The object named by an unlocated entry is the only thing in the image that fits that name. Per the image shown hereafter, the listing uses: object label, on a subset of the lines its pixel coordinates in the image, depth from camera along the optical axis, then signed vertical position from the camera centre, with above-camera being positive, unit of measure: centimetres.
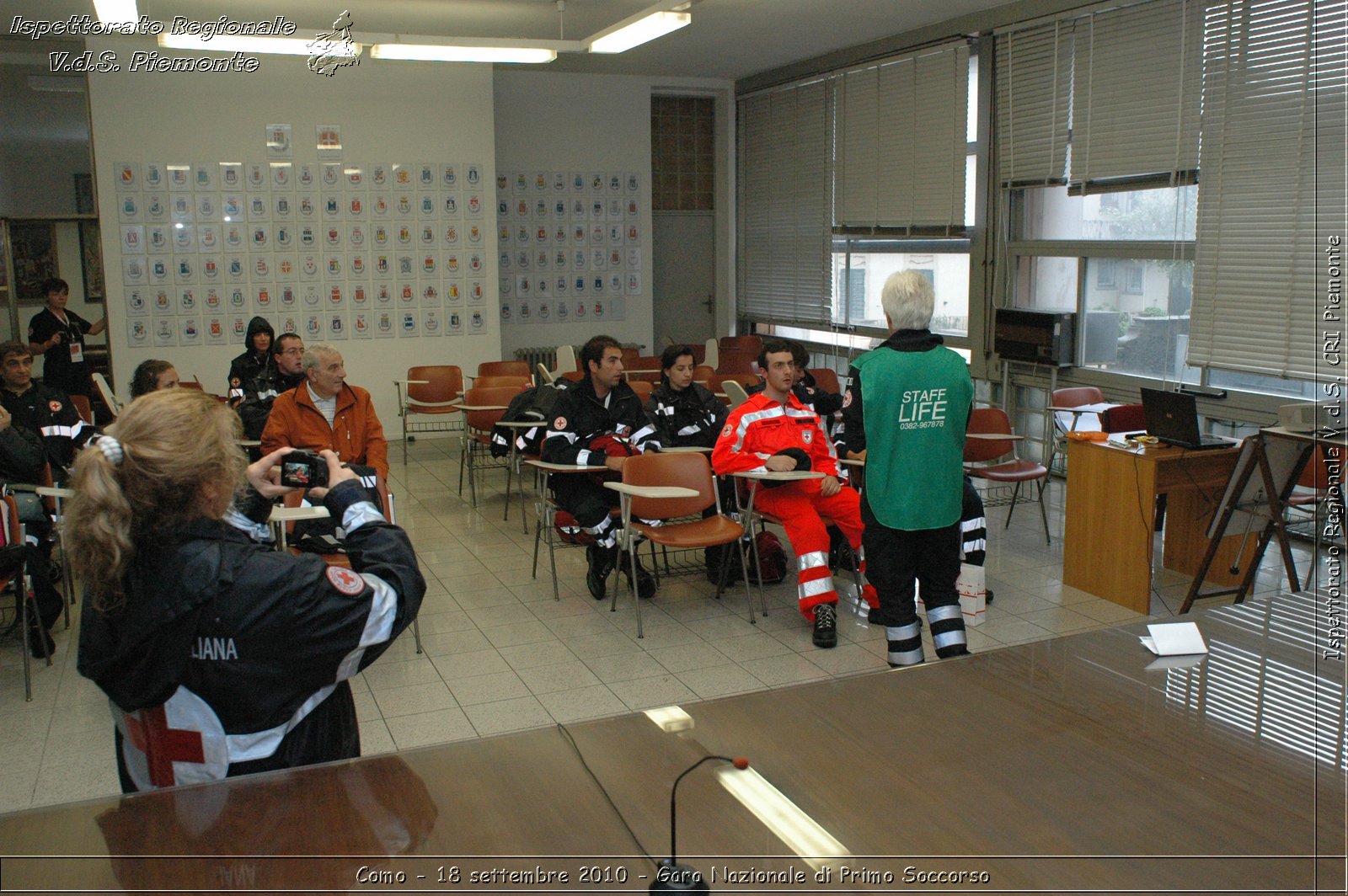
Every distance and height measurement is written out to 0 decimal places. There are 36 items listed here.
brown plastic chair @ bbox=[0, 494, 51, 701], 435 -105
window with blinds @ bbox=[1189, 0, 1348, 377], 575 +62
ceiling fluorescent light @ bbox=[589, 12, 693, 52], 704 +187
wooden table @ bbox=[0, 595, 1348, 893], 145 -76
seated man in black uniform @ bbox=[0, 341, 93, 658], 493 -66
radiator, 1148 -59
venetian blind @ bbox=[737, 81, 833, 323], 1061 +100
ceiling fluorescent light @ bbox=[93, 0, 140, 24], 580 +165
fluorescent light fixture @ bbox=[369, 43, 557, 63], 764 +183
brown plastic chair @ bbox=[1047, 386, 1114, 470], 692 -68
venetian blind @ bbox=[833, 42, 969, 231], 868 +136
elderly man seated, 513 -56
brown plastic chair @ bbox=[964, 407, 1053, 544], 612 -92
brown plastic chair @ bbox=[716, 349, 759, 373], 999 -60
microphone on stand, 138 -76
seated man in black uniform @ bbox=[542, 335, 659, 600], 544 -74
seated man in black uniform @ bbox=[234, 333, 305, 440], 625 -48
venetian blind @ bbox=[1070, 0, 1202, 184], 657 +131
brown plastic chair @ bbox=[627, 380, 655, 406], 765 -65
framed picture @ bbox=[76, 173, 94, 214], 958 +103
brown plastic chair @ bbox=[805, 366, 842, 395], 833 -65
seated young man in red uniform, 518 -78
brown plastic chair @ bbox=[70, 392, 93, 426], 711 -66
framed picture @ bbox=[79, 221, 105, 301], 990 +45
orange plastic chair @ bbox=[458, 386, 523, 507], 760 -84
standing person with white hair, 354 -50
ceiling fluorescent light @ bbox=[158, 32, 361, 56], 686 +175
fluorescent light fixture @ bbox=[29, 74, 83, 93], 935 +199
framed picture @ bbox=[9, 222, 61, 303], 964 +48
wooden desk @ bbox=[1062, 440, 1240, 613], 515 -113
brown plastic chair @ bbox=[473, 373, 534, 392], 809 -61
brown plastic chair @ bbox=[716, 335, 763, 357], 1069 -45
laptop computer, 510 -62
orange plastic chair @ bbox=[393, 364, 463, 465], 887 -73
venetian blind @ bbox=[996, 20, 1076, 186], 757 +141
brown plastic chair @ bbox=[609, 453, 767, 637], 507 -100
